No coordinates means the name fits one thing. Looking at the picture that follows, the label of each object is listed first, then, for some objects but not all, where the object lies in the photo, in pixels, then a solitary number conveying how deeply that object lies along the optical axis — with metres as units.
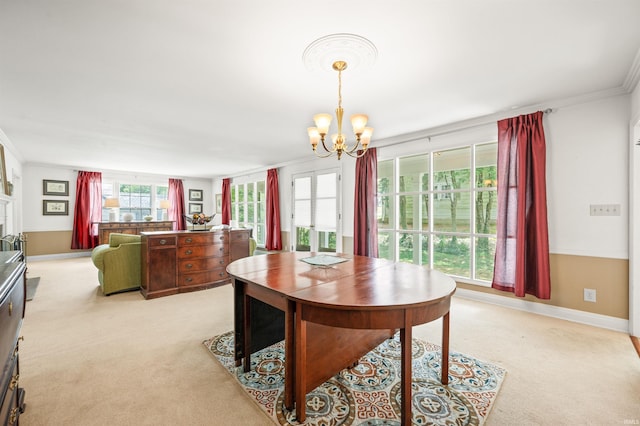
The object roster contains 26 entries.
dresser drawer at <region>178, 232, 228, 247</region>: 3.84
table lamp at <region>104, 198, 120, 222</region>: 6.72
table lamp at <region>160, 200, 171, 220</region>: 7.70
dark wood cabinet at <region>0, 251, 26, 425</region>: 0.90
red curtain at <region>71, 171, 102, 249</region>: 6.68
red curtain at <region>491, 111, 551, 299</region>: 2.83
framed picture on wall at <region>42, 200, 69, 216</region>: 6.42
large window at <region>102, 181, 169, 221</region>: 7.28
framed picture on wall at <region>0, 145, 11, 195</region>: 3.63
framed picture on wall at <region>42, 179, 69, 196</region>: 6.41
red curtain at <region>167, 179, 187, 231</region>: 8.16
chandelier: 2.04
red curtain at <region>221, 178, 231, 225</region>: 7.98
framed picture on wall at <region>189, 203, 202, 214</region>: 8.60
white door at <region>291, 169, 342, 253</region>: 5.07
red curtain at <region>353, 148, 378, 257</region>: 4.22
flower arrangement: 4.02
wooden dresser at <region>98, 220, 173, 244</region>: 6.54
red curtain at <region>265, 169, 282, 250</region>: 6.20
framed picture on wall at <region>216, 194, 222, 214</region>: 8.49
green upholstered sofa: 3.60
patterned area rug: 1.48
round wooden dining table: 1.26
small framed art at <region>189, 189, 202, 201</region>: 8.59
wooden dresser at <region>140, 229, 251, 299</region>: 3.58
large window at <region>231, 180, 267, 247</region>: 6.97
